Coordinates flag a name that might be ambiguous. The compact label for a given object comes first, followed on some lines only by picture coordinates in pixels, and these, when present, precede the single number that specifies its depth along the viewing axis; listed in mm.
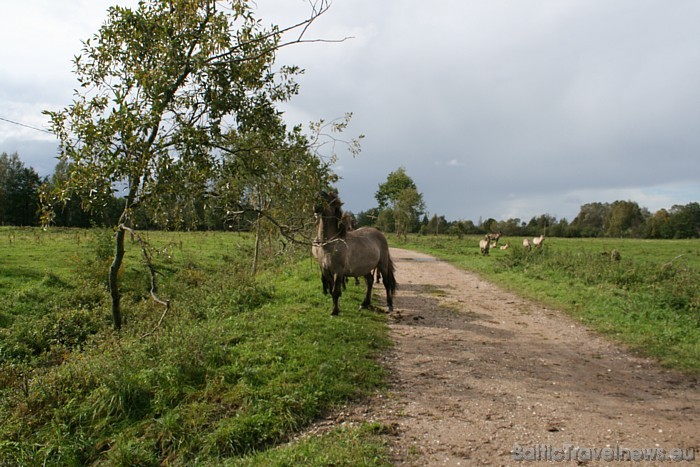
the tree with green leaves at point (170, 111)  5191
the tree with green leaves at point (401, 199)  41969
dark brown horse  8375
